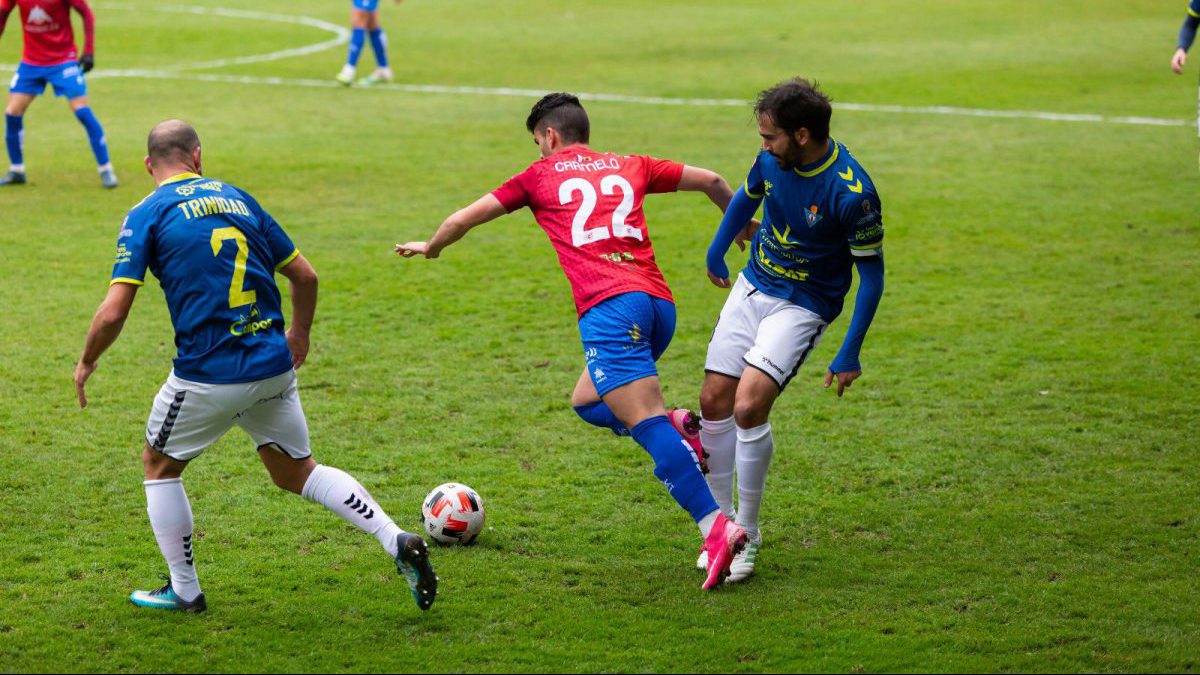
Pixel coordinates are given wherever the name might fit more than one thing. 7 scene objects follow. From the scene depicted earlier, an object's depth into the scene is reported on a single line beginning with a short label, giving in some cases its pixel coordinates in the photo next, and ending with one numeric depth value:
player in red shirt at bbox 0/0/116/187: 29.42
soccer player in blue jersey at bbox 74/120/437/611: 11.29
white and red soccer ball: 13.46
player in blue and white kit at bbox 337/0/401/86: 44.69
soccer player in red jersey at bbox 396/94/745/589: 12.24
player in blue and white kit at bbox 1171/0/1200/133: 26.83
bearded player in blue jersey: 12.44
